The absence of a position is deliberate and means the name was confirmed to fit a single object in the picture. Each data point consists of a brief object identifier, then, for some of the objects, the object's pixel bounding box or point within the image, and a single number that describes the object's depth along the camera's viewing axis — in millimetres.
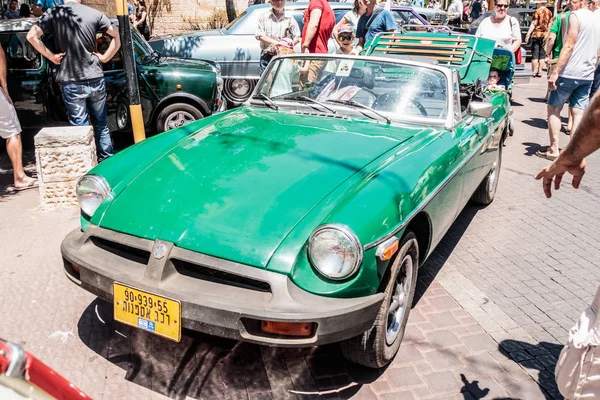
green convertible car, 2555
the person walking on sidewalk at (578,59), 6660
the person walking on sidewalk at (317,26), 6918
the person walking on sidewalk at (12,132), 5551
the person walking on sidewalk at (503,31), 8664
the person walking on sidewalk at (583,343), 1906
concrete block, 5133
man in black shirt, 5561
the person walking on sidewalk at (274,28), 7352
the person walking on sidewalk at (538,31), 13008
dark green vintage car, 6516
